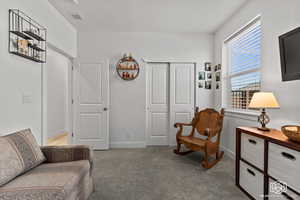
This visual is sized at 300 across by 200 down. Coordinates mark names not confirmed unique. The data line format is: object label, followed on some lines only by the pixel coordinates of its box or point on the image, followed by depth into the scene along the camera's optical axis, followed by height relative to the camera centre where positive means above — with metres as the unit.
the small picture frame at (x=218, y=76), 2.89 +0.52
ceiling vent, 2.42 +1.56
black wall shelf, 1.51 +0.79
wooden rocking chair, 2.20 -0.64
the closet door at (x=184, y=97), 3.12 +0.05
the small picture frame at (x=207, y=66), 3.12 +0.80
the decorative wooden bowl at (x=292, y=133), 1.09 -0.29
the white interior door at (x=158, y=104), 3.15 -0.12
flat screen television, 1.34 +0.48
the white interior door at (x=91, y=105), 2.93 -0.13
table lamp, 1.48 -0.03
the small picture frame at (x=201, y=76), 3.12 +0.56
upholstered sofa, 0.94 -0.67
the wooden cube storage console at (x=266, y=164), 1.10 -0.65
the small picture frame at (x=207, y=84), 3.13 +0.34
